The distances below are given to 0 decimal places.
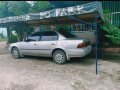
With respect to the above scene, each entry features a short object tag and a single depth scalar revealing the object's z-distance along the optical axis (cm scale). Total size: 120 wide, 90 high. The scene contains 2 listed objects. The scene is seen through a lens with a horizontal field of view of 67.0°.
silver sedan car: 408
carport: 348
